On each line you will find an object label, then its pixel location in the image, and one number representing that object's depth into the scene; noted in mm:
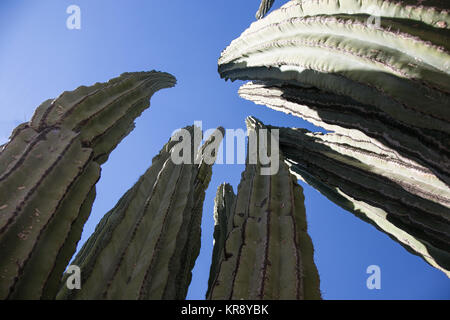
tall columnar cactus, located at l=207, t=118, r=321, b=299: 1993
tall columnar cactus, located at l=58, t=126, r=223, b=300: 2025
